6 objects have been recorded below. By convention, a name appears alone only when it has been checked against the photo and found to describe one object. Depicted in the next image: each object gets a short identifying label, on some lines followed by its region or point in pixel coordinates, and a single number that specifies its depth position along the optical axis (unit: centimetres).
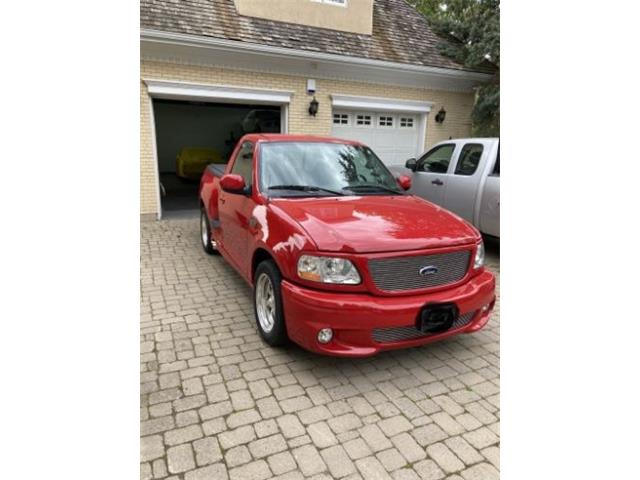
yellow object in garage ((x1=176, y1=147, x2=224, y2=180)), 1415
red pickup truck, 278
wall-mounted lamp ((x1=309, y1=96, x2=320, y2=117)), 927
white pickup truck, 613
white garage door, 1012
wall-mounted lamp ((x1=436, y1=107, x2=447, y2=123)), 1094
